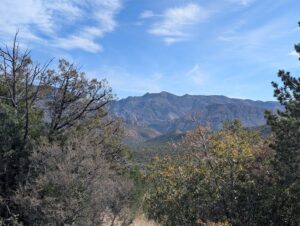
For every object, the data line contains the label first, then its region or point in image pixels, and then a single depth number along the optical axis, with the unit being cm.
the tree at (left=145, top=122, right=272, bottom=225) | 1541
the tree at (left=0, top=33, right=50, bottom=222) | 1555
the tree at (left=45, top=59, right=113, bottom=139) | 1820
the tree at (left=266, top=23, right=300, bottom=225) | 1510
